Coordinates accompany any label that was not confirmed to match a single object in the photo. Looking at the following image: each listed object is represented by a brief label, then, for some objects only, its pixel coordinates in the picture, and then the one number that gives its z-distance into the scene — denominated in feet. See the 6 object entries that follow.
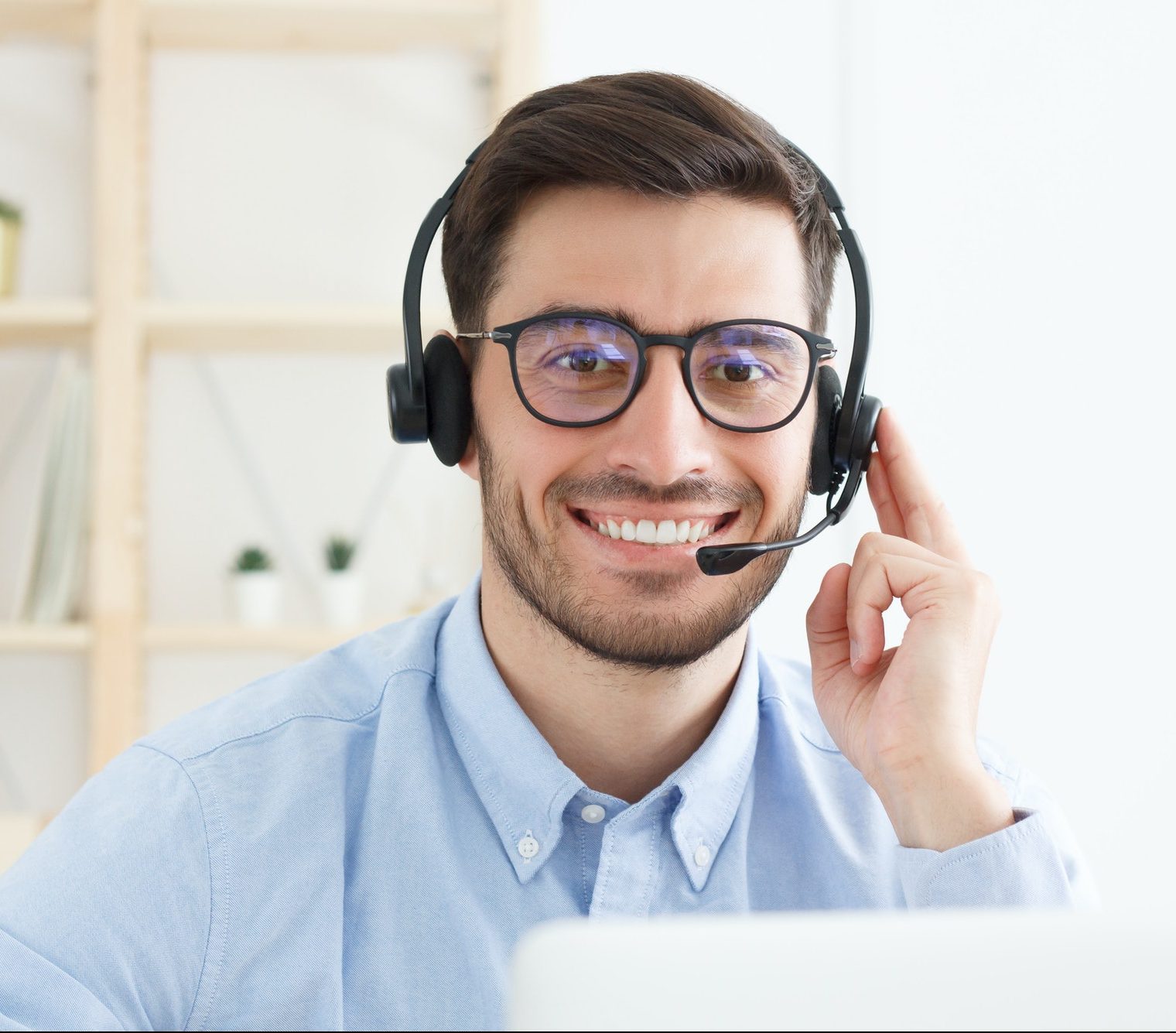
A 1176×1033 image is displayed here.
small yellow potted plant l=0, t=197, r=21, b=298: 7.56
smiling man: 3.39
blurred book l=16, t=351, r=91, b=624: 7.50
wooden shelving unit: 7.38
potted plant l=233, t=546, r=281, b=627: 7.68
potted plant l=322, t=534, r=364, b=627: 7.71
